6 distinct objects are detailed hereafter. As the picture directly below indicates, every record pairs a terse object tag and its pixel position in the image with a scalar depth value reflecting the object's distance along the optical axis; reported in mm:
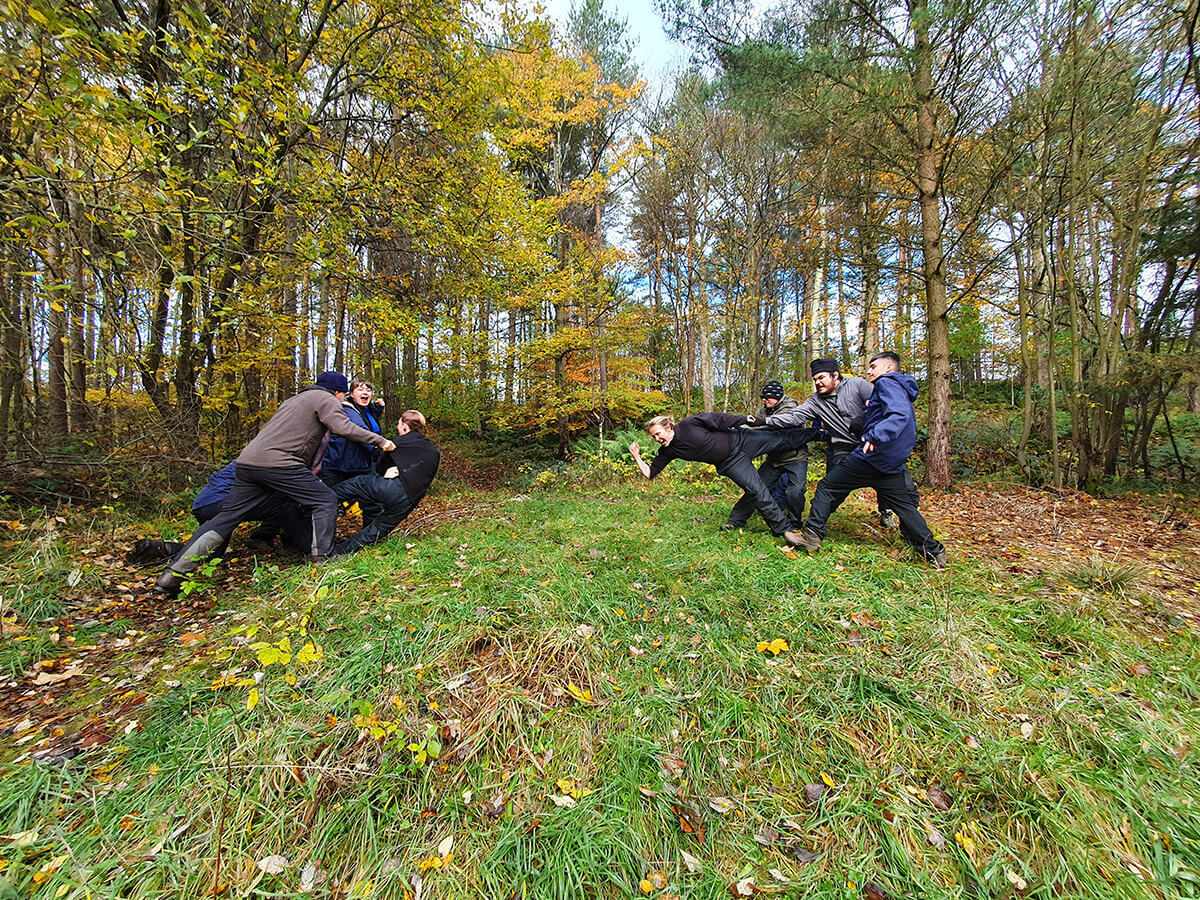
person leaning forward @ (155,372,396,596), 3779
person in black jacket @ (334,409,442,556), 4586
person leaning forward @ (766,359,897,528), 4418
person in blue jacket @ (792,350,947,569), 3857
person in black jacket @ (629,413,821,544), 4711
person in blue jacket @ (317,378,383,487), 4738
